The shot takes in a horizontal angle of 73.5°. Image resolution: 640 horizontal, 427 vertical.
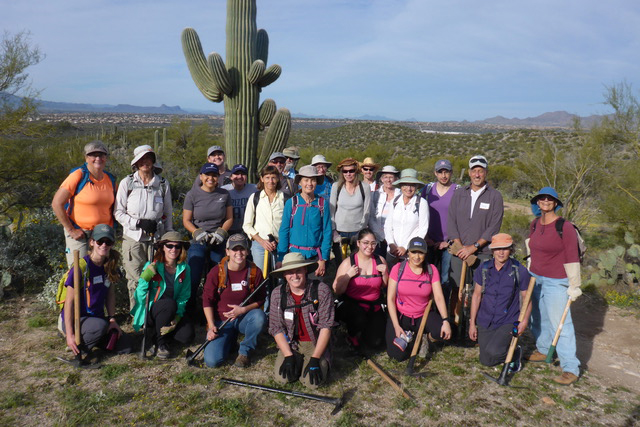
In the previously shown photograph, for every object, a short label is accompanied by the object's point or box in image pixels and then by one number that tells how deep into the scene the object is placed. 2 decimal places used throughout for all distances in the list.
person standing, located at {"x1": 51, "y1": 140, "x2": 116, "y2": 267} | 4.46
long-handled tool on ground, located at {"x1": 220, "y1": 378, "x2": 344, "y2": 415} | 3.62
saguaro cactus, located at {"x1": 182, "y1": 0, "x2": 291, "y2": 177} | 9.45
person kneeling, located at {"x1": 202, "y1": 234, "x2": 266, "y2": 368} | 4.29
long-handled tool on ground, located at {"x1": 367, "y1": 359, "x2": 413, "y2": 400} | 3.85
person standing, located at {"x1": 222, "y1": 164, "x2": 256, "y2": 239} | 5.38
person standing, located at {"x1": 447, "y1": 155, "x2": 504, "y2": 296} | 4.83
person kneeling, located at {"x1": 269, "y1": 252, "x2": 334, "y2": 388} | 4.03
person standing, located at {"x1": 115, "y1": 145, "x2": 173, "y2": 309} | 4.66
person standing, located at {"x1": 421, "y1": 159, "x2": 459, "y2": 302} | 5.17
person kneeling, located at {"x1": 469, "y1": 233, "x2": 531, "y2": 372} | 4.30
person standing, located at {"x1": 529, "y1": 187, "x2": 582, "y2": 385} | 4.21
